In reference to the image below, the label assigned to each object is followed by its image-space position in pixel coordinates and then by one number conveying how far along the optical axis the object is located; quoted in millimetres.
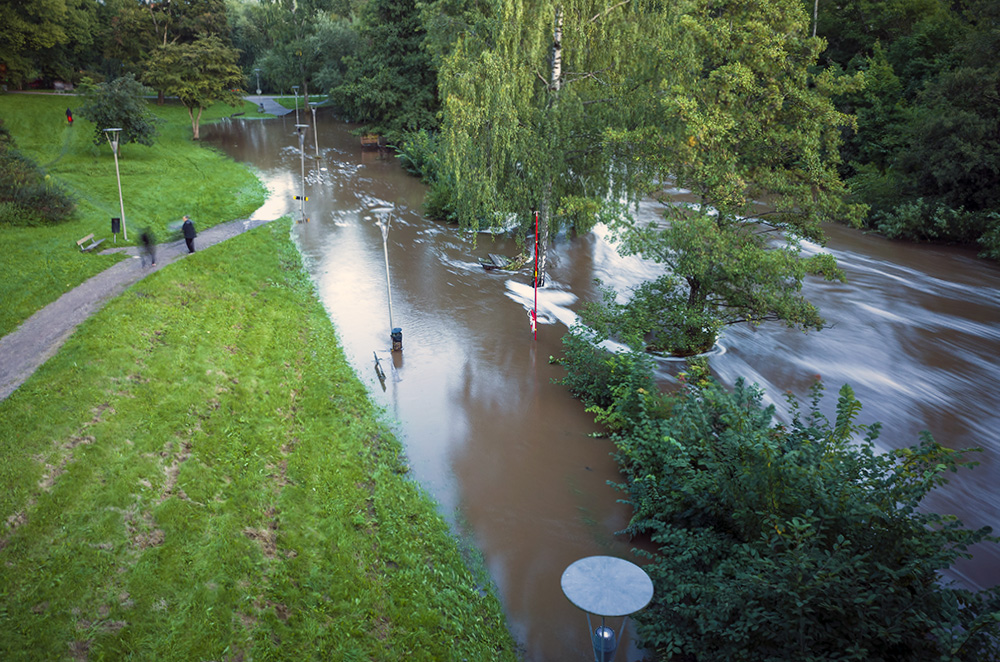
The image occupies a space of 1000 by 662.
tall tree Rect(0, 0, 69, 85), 45562
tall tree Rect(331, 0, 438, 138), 45906
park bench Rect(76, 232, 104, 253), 20619
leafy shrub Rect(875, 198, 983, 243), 27688
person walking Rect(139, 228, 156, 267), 19594
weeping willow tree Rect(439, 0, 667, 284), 19766
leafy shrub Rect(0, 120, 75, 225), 22734
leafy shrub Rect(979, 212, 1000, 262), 25984
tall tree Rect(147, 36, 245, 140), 46625
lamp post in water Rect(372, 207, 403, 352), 17438
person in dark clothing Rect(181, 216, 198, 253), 21602
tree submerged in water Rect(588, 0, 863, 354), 15250
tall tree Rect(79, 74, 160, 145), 37219
